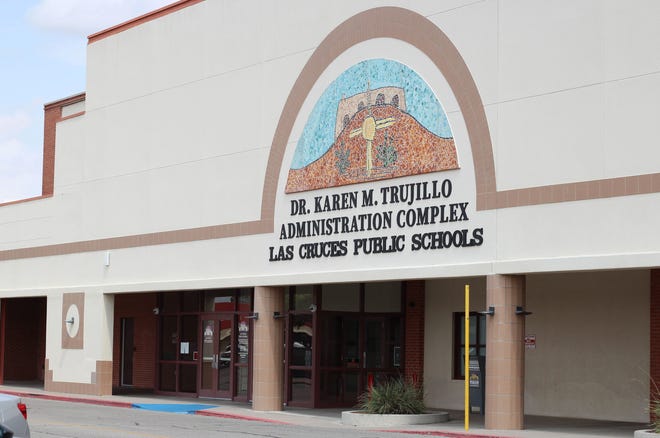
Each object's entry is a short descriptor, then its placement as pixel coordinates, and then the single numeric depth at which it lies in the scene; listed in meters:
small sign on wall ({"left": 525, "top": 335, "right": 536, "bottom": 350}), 27.53
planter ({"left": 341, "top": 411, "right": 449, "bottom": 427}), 24.02
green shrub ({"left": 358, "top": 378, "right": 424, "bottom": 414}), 24.53
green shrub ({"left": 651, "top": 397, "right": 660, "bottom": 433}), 19.41
